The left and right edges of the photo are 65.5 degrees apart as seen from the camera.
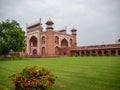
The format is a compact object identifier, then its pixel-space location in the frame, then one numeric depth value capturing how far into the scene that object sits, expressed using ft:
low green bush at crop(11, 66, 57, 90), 8.96
